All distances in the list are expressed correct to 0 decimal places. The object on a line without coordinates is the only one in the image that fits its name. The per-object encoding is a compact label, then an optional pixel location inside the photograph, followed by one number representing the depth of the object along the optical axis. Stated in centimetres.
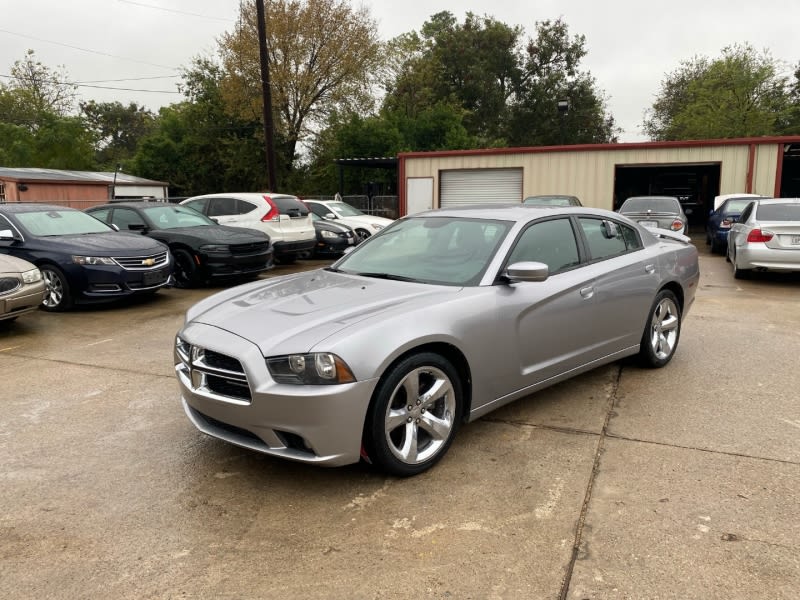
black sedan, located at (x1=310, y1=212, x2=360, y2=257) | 1465
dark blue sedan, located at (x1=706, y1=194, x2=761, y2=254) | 1471
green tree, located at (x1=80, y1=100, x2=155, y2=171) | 7000
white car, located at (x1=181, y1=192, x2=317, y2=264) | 1255
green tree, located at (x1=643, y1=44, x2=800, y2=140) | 4225
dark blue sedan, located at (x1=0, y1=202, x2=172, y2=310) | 838
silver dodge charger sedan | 313
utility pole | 1983
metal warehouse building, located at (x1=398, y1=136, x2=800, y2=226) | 1981
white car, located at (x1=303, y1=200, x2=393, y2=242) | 1552
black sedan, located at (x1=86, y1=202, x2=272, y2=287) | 1030
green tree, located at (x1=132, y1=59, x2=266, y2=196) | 3688
